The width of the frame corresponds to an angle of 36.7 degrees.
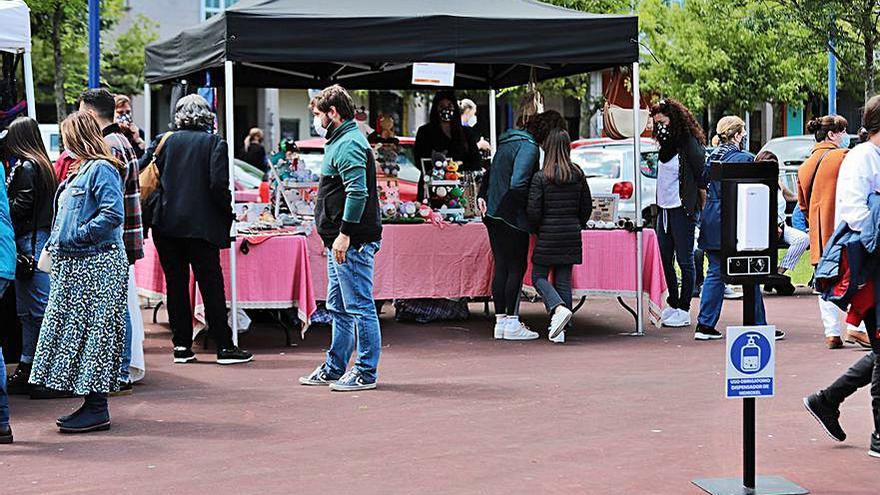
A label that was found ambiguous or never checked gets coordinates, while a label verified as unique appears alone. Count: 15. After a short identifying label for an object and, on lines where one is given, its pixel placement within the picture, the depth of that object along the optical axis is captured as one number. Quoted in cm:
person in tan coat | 826
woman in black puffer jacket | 1141
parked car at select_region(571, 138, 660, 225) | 2070
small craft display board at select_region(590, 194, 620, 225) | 1219
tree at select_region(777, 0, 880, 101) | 2061
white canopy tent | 973
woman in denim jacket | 764
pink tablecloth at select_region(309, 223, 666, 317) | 1196
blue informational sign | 611
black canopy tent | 1083
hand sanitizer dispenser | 608
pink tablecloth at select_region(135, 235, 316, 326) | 1109
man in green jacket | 877
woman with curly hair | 1212
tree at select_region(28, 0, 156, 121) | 2761
